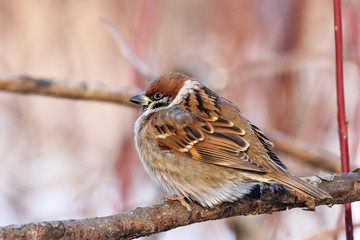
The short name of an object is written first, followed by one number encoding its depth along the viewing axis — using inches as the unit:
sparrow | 223.0
